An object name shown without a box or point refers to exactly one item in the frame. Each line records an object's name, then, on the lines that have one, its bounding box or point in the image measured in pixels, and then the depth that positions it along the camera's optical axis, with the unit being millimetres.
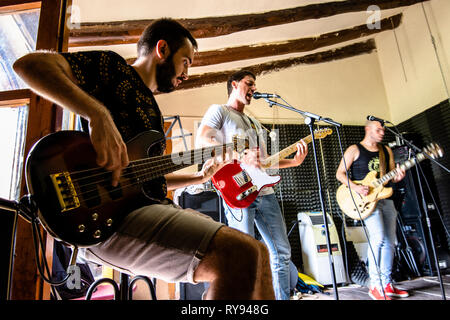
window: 1590
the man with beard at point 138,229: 757
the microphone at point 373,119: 2824
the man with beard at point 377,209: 3064
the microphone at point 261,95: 2351
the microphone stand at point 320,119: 1813
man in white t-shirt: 2178
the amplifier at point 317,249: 3859
